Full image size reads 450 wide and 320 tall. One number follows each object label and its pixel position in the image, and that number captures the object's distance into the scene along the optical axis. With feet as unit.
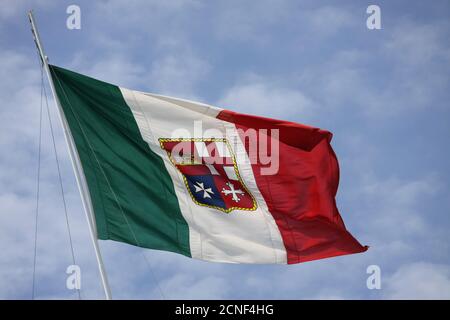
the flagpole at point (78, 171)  61.41
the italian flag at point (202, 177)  71.31
